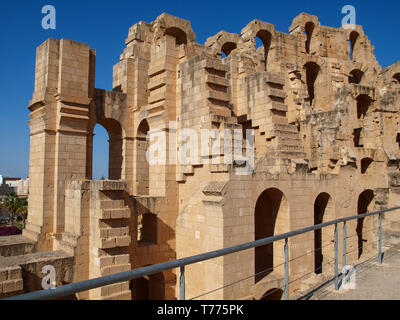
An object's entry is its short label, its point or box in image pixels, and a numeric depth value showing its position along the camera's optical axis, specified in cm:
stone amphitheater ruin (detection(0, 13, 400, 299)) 1067
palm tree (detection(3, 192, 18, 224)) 3759
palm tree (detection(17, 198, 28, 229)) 3661
